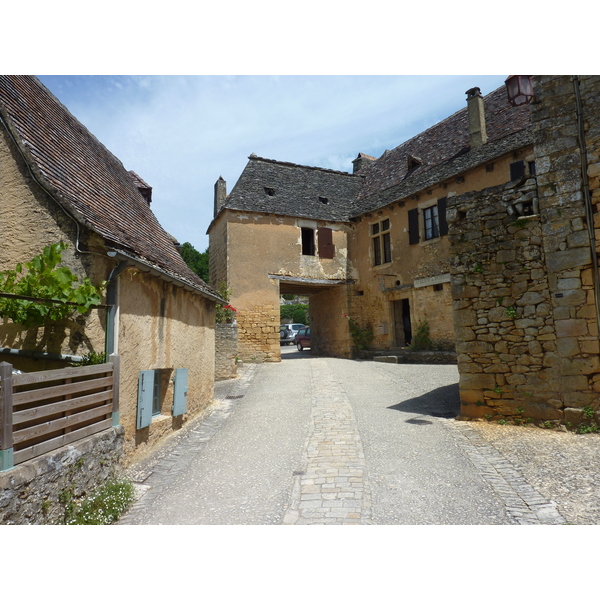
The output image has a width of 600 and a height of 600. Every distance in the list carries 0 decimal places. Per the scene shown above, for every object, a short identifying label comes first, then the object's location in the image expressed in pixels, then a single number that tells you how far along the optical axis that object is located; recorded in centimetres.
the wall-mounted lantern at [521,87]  688
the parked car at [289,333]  2980
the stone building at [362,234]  1422
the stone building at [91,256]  473
